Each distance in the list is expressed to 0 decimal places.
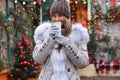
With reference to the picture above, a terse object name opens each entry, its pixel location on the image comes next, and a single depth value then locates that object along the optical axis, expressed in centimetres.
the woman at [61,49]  296
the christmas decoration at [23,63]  868
